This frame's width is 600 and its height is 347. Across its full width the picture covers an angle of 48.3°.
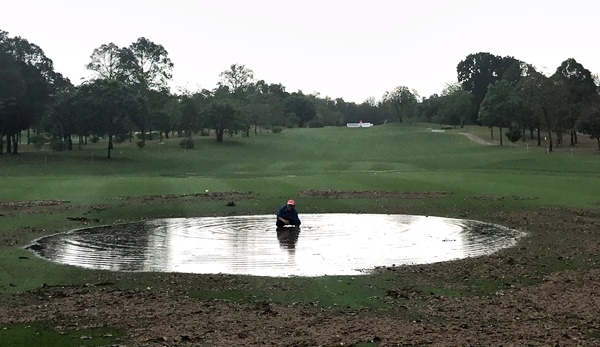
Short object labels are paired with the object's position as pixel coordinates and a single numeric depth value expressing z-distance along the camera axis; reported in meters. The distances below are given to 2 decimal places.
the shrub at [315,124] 192.62
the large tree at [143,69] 121.31
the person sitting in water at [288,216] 25.81
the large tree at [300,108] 194.62
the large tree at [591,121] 78.81
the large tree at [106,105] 84.88
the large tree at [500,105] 99.00
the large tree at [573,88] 92.18
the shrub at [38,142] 94.12
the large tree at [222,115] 106.94
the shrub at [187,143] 101.12
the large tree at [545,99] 87.88
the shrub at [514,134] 101.00
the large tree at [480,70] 174.12
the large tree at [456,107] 144.88
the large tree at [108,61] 117.69
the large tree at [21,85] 79.94
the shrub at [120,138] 97.46
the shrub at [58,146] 91.44
